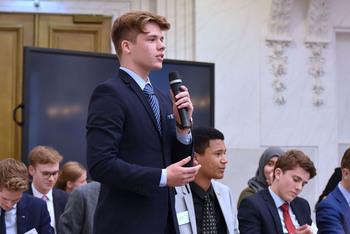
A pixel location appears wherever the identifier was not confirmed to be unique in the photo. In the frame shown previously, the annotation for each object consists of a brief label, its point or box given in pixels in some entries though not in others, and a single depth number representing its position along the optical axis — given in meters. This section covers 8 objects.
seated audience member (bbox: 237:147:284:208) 5.38
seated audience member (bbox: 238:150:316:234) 3.68
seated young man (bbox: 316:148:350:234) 3.33
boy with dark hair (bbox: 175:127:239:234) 3.36
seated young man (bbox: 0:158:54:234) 3.47
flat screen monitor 5.68
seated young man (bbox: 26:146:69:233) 4.70
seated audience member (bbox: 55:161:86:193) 5.34
